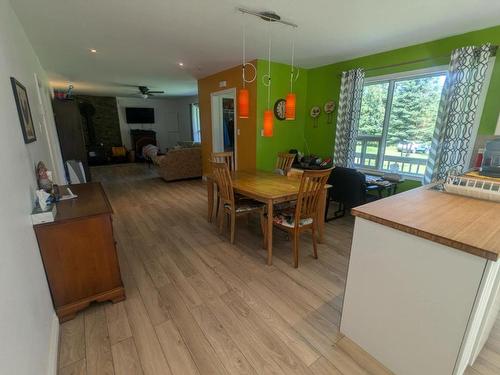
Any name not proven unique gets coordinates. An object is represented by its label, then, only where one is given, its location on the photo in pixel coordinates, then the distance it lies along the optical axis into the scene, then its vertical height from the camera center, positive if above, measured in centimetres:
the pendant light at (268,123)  246 +7
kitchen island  98 -71
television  906 +51
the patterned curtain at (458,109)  255 +26
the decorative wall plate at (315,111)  439 +35
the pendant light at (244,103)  241 +27
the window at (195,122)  951 +28
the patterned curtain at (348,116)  362 +23
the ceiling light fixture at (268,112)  228 +33
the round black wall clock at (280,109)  412 +36
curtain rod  250 +92
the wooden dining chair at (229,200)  262 -82
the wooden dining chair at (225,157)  343 -43
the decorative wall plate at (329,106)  412 +42
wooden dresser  157 -90
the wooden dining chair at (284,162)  355 -49
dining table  226 -62
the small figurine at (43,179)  182 -40
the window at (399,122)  314 +13
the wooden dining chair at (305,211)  215 -79
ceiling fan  652 +108
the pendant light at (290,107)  247 +24
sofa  569 -86
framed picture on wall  161 +12
